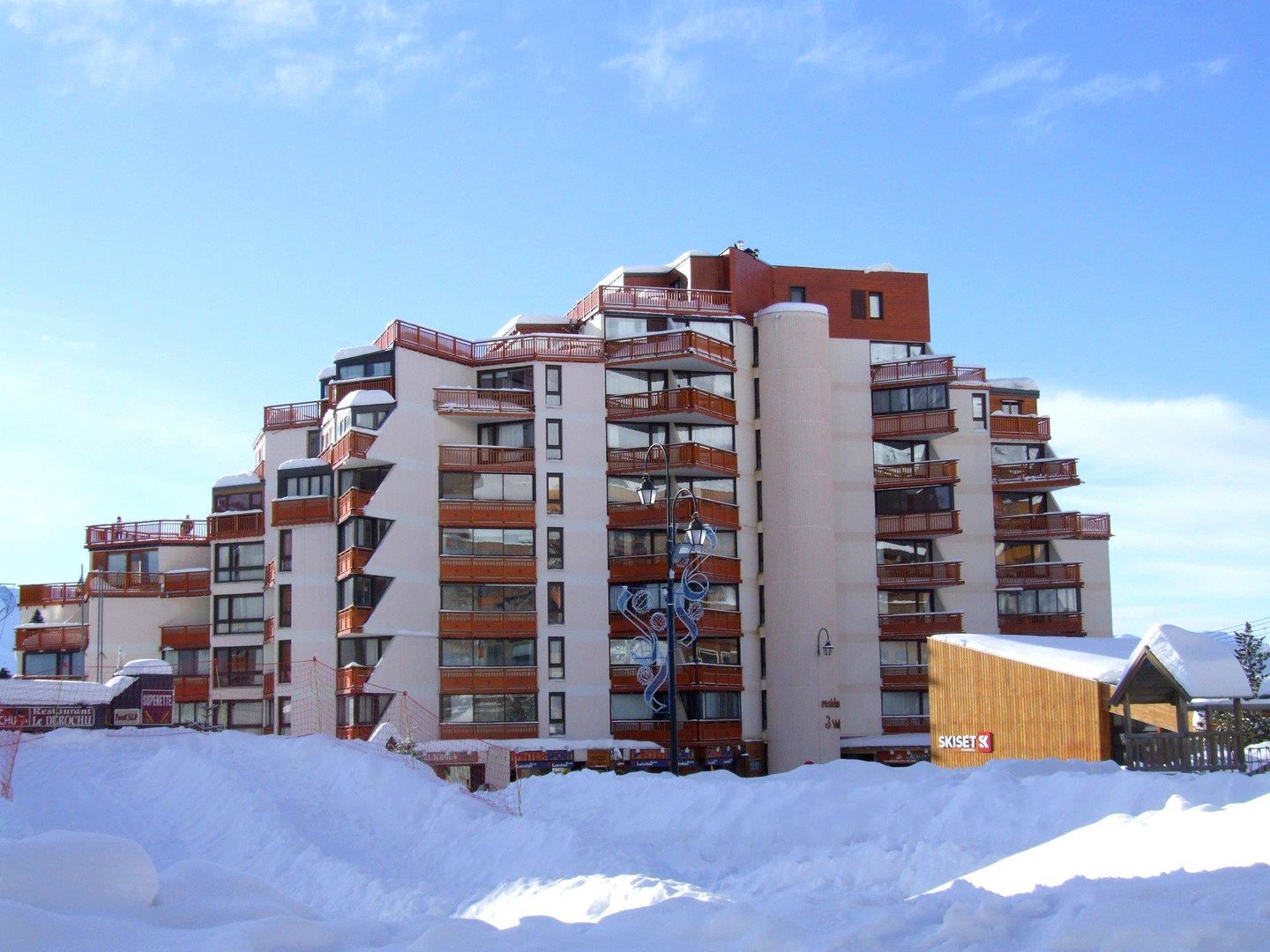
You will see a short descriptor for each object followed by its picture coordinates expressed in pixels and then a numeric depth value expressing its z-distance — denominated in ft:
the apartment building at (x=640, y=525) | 179.11
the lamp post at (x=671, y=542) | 106.93
